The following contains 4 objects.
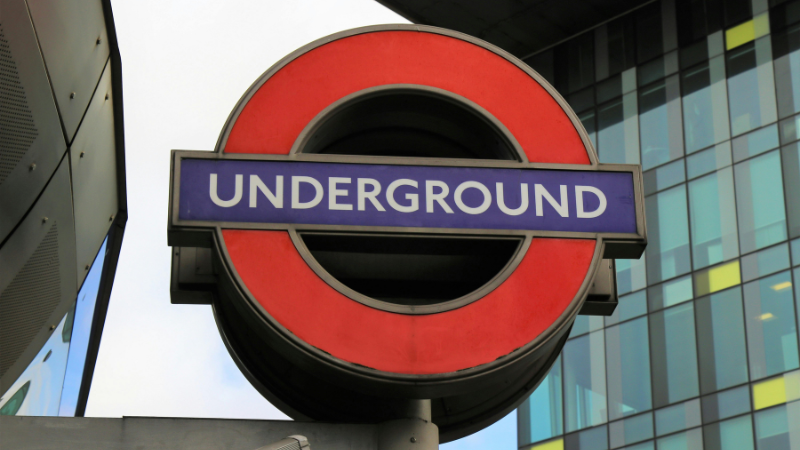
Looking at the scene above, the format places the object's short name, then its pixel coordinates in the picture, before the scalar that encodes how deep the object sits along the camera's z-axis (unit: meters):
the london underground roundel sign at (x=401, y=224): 4.12
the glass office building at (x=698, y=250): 23.17
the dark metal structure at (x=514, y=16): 28.08
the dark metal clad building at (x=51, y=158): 4.81
